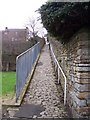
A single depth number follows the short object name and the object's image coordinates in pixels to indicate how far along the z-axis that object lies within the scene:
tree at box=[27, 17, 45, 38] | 18.45
